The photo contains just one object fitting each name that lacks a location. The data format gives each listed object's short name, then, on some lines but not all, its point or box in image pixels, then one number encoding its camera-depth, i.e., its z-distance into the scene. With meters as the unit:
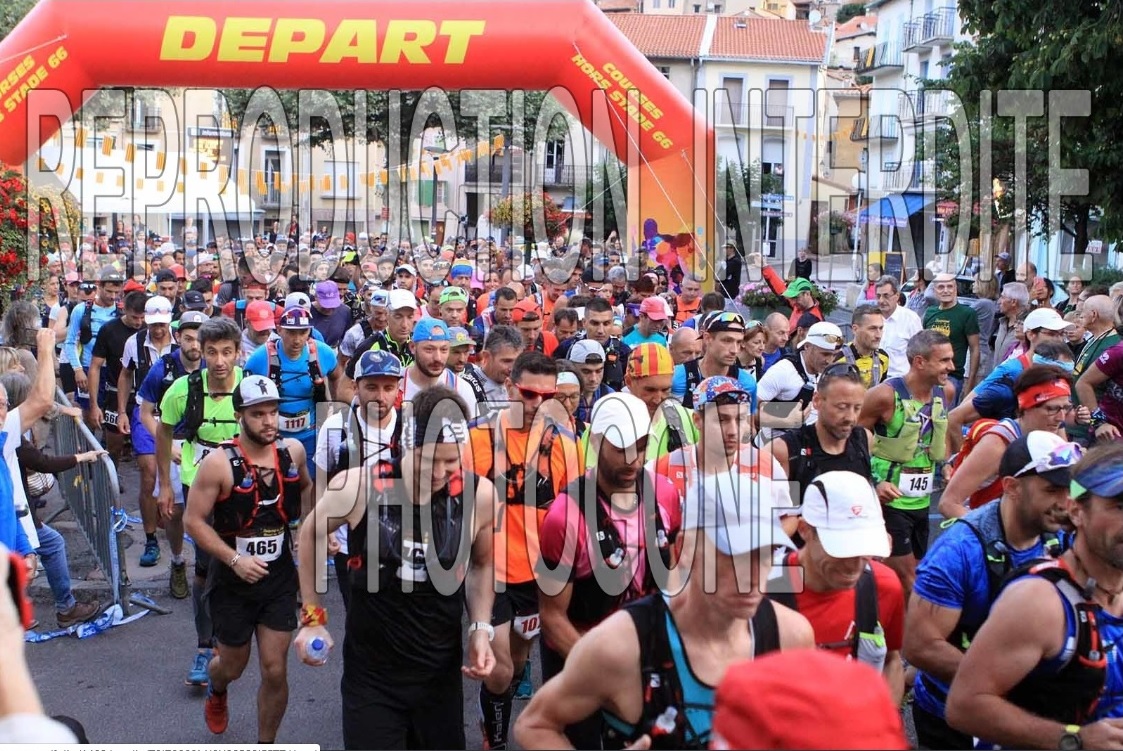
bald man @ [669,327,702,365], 6.54
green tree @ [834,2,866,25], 73.81
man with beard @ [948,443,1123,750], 2.46
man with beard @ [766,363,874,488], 4.48
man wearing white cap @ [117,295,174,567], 6.63
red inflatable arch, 10.58
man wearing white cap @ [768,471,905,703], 2.86
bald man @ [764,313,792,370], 7.70
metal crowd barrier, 5.78
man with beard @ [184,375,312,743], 4.12
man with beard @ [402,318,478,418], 5.50
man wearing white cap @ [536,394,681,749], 3.42
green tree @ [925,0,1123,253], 9.95
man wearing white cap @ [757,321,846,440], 5.69
